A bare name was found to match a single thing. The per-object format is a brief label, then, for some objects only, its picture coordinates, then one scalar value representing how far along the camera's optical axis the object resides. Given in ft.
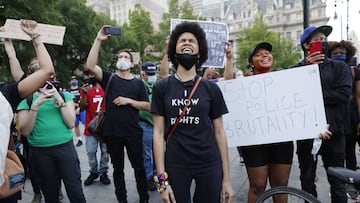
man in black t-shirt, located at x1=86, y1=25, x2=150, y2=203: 11.53
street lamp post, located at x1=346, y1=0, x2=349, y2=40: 97.80
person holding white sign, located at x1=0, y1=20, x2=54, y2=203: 6.46
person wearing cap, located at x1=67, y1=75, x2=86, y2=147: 25.05
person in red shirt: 15.62
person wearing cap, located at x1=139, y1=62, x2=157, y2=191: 14.55
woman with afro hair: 6.96
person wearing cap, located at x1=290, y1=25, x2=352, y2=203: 8.60
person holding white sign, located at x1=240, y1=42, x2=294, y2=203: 8.77
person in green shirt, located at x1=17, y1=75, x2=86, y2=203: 9.11
